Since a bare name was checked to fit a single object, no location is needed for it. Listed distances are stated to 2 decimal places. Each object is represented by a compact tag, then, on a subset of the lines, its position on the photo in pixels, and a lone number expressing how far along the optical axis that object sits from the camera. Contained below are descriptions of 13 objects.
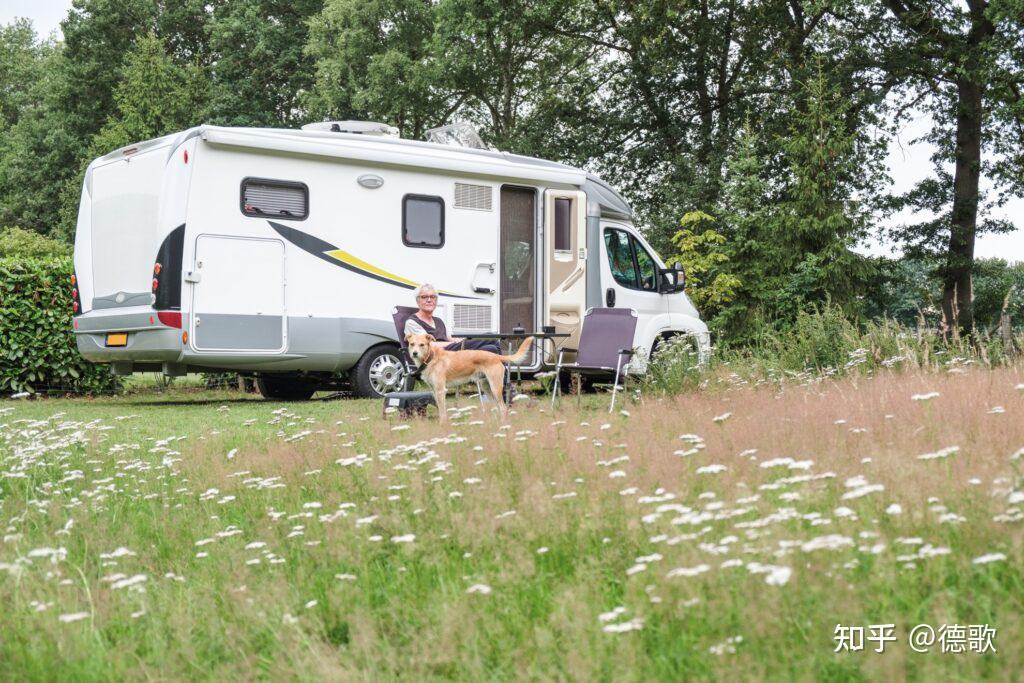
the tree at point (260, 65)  30.98
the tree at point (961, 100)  17.86
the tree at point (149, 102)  31.59
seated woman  9.06
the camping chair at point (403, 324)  9.32
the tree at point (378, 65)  25.73
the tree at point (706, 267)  16.59
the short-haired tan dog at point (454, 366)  8.02
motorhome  10.23
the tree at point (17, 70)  46.38
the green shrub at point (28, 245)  22.35
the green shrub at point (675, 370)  8.30
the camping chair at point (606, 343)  8.88
